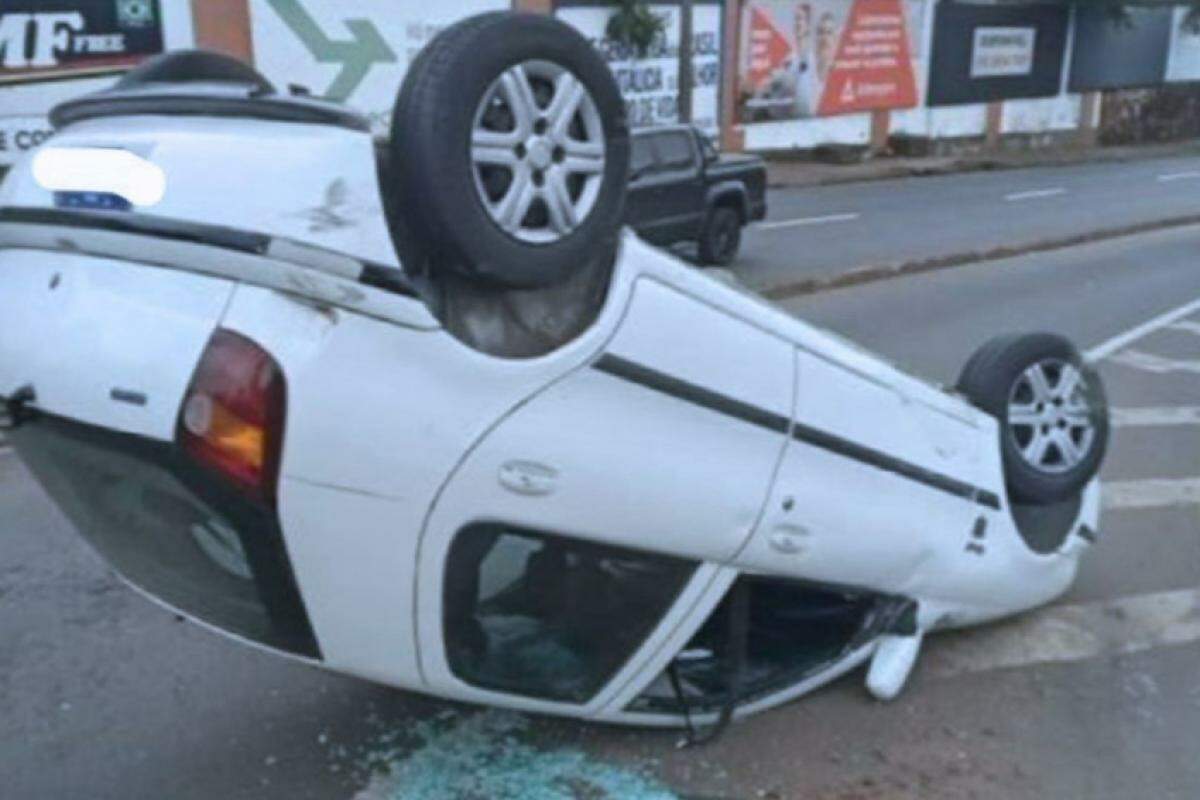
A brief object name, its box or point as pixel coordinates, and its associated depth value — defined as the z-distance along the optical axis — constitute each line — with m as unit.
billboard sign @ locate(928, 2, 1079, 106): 32.88
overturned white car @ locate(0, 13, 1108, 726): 2.35
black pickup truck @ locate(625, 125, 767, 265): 13.29
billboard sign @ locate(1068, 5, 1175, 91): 38.19
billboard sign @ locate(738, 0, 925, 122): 26.97
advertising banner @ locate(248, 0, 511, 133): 19.25
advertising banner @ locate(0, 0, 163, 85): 16.39
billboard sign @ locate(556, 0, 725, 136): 23.48
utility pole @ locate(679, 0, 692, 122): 21.48
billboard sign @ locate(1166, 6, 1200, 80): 41.81
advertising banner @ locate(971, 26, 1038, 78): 34.22
